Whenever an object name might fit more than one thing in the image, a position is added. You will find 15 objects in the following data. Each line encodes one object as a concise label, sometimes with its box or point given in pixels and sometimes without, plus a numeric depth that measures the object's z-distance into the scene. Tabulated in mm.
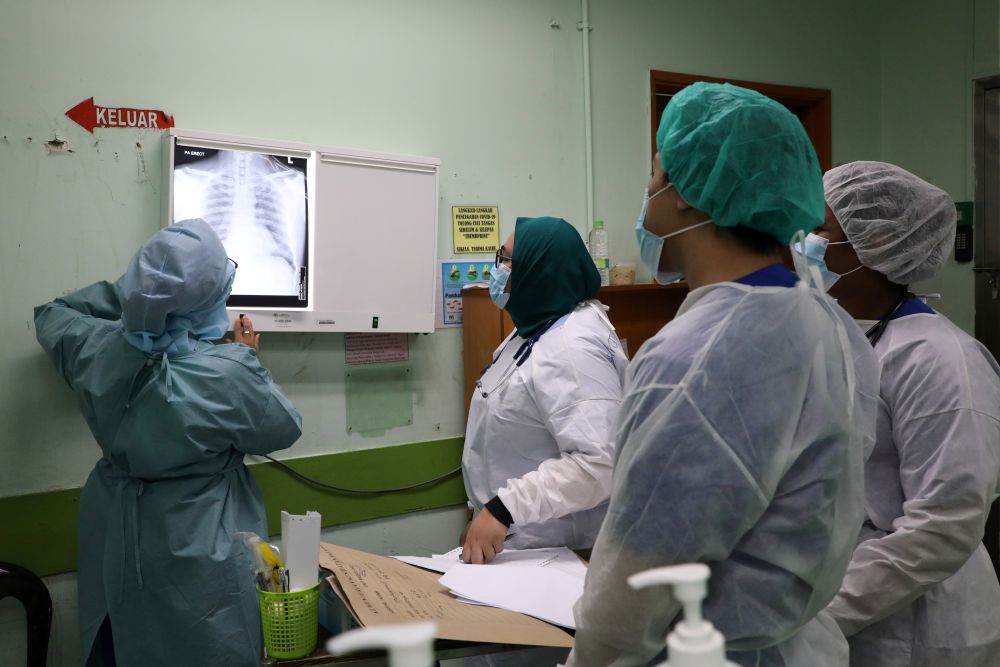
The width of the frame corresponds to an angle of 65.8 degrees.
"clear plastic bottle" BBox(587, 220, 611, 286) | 2902
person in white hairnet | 1303
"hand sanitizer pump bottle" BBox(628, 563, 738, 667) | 587
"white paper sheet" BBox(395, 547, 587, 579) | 1471
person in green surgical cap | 874
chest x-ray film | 2203
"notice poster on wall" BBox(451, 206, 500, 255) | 2738
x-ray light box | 2230
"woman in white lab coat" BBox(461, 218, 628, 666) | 1566
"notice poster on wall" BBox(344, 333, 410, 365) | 2574
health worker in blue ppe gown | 1819
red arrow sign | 2178
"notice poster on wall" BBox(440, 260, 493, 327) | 2734
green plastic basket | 1185
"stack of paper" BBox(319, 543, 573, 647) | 1149
